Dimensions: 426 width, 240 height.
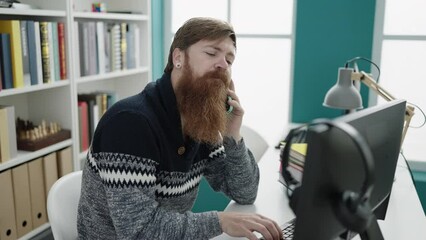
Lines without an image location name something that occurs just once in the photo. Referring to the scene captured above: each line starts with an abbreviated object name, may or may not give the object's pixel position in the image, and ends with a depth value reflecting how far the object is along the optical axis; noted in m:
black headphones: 0.60
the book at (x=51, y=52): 2.04
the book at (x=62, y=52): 2.11
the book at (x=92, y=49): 2.34
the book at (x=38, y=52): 1.98
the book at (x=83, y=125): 2.35
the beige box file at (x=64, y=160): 2.20
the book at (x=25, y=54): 1.91
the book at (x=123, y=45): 2.61
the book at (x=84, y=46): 2.27
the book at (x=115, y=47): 2.53
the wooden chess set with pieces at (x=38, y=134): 2.04
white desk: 1.29
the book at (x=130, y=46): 2.69
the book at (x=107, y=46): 2.48
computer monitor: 0.68
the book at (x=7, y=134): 1.86
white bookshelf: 2.00
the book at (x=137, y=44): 2.74
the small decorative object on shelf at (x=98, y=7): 2.46
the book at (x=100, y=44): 2.40
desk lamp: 1.85
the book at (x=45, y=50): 2.01
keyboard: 1.17
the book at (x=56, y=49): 2.07
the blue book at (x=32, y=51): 1.94
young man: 1.09
